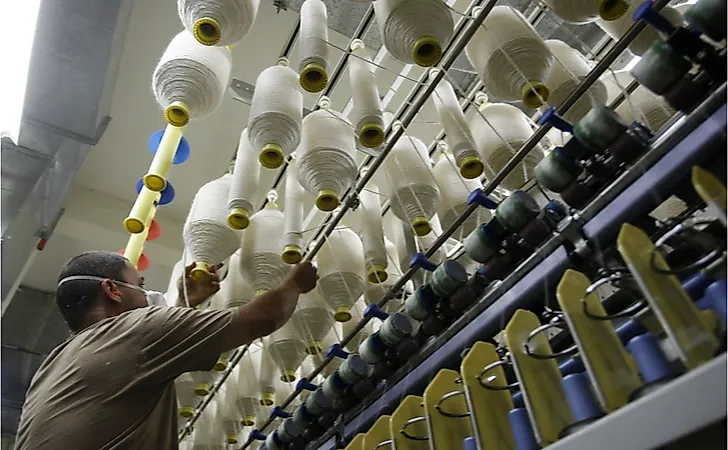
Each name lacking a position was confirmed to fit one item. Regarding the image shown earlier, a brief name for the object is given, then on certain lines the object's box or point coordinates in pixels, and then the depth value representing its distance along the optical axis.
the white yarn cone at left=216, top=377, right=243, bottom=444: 1.97
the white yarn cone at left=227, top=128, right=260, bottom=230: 1.45
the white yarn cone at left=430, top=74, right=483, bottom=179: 1.30
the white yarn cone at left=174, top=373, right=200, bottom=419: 1.98
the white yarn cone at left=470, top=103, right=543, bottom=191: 1.31
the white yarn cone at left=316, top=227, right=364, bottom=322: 1.50
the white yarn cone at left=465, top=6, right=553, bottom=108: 1.19
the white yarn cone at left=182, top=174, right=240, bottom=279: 1.56
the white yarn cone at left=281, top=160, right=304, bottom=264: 1.45
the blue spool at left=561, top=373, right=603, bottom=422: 0.71
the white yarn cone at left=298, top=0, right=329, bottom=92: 1.27
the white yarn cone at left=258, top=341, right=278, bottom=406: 1.83
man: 1.09
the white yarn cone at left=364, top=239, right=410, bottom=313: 1.57
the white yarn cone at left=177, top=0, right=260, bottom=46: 1.19
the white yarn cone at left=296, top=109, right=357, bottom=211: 1.36
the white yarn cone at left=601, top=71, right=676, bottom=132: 1.14
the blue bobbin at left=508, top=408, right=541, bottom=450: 0.78
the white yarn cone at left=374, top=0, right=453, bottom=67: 1.17
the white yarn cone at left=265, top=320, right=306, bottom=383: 1.64
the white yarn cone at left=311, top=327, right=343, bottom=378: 1.62
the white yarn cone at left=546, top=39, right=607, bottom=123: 1.24
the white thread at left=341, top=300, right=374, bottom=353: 1.62
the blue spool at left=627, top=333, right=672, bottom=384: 0.66
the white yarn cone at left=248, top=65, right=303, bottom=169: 1.33
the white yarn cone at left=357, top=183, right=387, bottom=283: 1.54
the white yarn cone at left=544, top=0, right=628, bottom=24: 1.10
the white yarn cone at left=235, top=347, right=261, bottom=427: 1.92
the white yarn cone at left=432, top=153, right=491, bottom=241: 1.46
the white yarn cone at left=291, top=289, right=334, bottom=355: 1.60
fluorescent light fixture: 1.64
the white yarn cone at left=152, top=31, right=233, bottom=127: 1.35
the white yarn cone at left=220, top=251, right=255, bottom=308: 1.70
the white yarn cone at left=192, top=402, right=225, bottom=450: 2.05
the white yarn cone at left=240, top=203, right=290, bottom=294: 1.56
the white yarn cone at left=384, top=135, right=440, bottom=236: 1.38
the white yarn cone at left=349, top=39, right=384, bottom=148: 1.31
